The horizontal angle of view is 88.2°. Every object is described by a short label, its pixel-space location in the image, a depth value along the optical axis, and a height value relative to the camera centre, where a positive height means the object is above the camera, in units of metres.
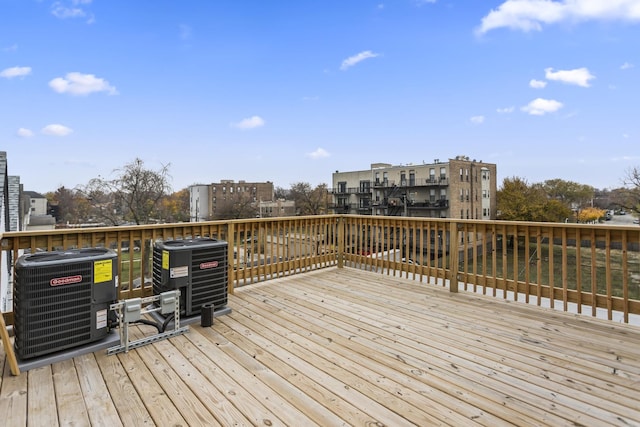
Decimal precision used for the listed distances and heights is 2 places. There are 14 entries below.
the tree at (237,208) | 32.53 +0.25
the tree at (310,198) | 34.78 +1.18
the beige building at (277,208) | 36.81 +0.18
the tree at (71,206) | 16.39 +0.37
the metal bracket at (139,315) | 2.55 -0.84
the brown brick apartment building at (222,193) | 42.09 +2.32
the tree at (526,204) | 26.53 +0.19
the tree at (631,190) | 19.61 +0.90
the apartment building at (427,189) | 25.05 +1.49
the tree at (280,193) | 41.54 +2.12
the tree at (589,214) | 24.03 -0.71
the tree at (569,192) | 27.19 +1.15
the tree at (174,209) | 18.50 +0.17
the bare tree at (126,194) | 15.44 +0.84
